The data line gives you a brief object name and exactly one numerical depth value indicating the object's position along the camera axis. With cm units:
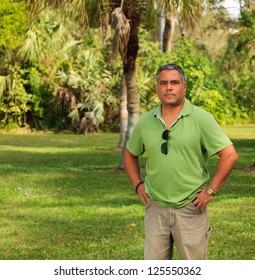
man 563
